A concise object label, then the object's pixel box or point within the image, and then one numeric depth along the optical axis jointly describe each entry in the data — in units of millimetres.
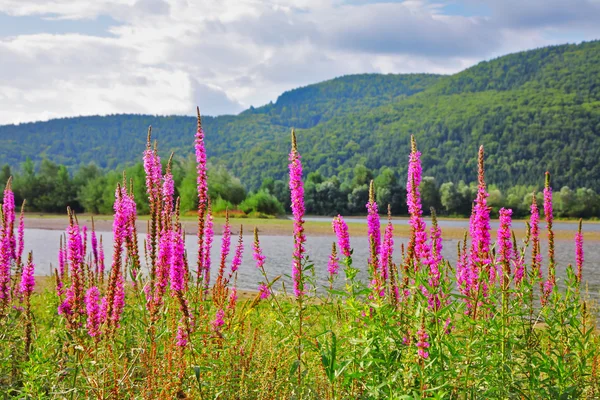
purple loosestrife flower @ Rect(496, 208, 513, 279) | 4461
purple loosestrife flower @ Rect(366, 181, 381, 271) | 5109
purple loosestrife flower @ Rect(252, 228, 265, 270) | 5490
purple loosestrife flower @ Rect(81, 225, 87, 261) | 7772
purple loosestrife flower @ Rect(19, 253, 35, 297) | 5398
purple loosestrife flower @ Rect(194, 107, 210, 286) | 5562
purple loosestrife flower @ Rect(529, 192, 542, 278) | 6455
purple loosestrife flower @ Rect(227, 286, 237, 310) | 5989
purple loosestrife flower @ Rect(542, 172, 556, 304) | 6570
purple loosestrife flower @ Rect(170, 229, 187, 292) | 3766
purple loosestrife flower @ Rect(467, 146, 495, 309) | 4277
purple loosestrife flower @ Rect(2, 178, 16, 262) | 6688
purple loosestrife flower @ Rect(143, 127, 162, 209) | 5844
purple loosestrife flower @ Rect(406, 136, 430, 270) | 4629
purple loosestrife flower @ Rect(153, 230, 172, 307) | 4340
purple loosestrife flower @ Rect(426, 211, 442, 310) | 4258
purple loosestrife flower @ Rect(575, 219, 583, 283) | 7872
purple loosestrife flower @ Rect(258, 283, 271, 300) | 5359
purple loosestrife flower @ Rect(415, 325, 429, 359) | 3520
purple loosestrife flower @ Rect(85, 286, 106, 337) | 4301
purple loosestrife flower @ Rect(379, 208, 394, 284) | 5566
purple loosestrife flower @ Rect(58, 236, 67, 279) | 9511
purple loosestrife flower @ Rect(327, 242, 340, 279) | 5539
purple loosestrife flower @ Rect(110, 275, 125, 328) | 4133
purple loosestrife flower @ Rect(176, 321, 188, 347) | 3811
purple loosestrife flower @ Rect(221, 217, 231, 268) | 6421
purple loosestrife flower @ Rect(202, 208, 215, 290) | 5977
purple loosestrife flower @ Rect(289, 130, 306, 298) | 4594
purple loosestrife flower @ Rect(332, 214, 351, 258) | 5113
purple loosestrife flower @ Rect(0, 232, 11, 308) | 5680
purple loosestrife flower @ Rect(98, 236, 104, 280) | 9320
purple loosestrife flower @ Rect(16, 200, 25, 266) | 7633
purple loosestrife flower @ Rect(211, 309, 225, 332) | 5430
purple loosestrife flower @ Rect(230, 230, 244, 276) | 6819
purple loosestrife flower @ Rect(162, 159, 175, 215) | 5895
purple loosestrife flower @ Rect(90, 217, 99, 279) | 9734
